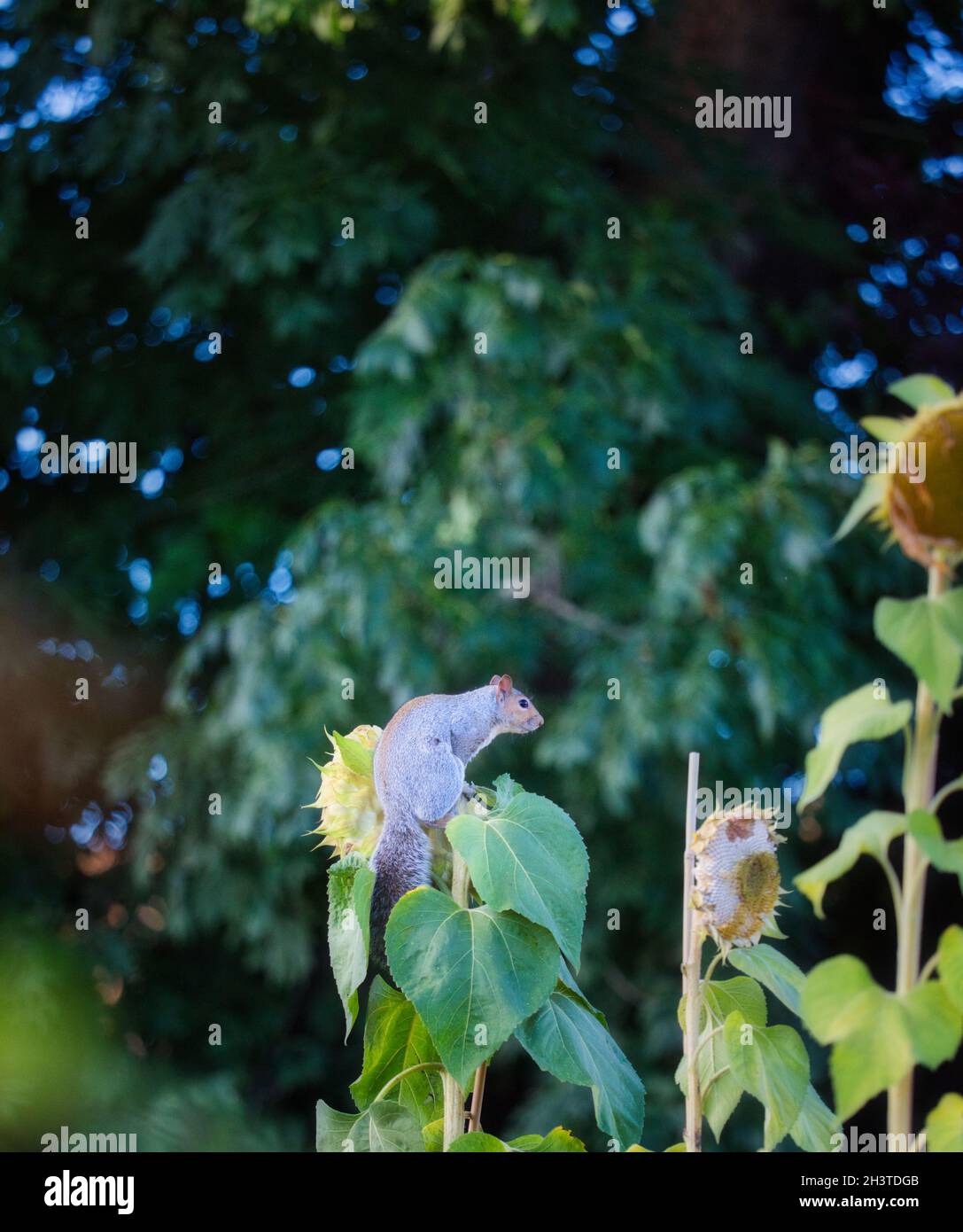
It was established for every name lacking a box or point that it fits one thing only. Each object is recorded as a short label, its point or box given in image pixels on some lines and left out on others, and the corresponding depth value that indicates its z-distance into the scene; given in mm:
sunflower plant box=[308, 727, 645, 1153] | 3392
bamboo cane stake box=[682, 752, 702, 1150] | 3317
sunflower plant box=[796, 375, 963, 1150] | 2998
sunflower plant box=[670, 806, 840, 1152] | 3346
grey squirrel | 3671
